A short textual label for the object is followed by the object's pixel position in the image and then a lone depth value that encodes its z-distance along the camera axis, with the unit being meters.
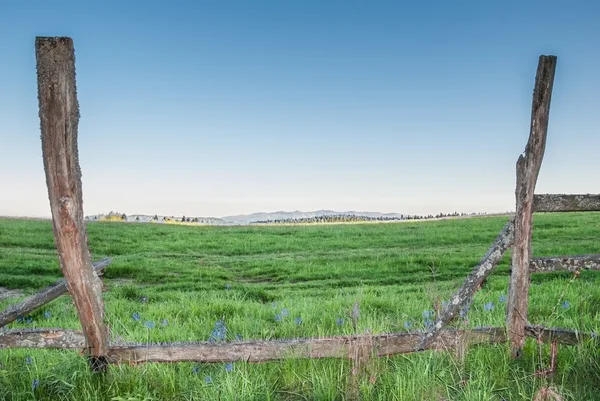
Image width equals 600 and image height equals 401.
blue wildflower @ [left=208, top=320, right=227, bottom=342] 6.05
